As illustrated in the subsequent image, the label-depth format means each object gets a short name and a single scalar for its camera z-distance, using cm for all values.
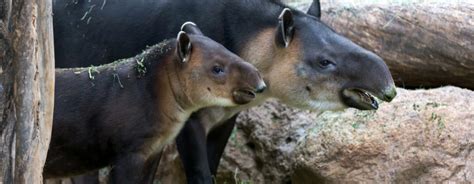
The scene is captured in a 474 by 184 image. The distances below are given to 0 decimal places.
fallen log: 2222
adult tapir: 1775
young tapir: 1614
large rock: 1947
